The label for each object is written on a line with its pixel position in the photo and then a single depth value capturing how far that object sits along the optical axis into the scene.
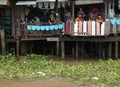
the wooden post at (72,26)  14.47
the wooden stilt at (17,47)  15.07
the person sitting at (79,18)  14.61
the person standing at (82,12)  15.05
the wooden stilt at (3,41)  15.08
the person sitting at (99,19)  14.26
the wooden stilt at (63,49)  14.90
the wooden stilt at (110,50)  14.72
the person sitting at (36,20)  14.80
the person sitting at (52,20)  14.94
